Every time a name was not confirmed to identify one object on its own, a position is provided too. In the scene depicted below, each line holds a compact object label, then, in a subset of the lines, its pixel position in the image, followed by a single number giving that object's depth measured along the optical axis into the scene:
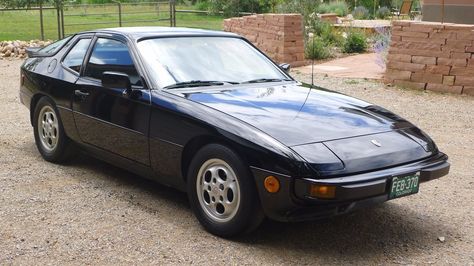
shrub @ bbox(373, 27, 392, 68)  12.41
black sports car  3.97
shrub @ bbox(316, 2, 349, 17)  25.75
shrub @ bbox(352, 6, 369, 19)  25.89
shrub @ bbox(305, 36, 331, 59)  14.10
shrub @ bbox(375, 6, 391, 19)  26.88
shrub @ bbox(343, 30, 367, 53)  15.63
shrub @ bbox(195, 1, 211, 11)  33.84
